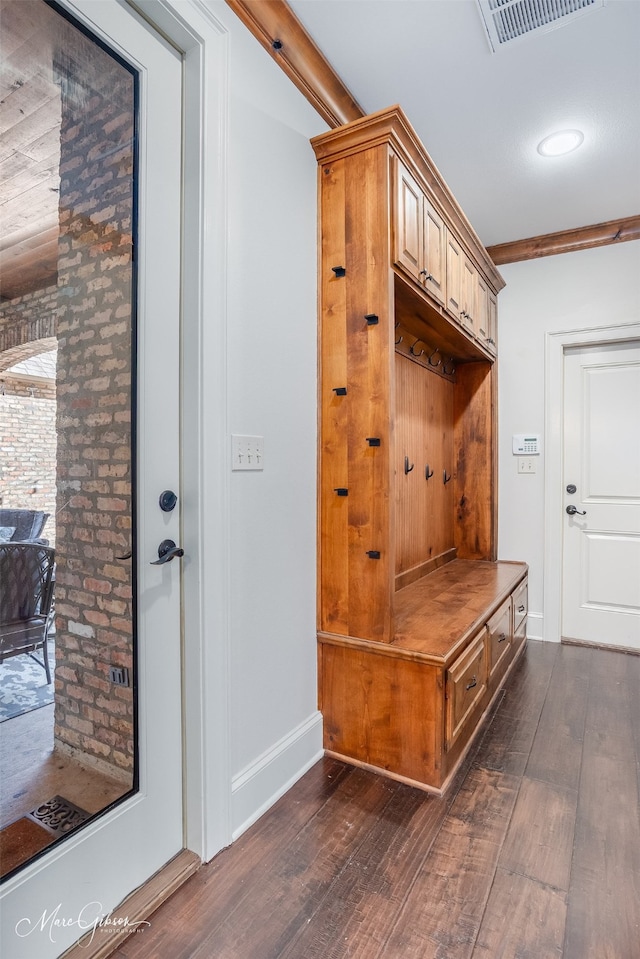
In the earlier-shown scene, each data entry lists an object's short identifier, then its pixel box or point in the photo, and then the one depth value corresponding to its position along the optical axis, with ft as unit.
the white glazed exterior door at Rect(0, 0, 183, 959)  4.29
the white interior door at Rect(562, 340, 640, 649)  11.03
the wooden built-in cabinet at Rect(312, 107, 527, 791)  6.24
